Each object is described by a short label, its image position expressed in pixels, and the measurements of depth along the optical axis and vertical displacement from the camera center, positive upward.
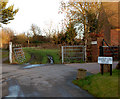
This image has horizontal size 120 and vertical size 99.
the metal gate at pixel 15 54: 15.19 -0.96
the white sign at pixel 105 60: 6.90 -0.73
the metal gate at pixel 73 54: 15.52 -0.98
